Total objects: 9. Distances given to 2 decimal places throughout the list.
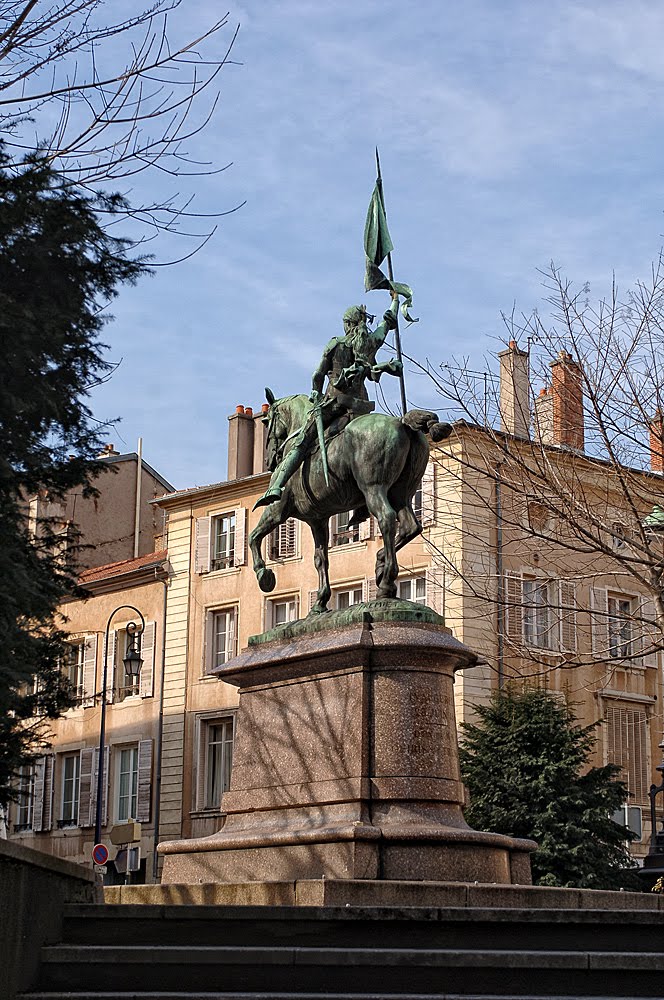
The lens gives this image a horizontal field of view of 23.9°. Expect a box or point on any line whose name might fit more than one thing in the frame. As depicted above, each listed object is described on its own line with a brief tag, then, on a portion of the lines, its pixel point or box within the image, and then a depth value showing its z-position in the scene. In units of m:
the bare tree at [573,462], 18.28
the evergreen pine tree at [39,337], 10.01
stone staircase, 8.42
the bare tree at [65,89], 9.00
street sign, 32.81
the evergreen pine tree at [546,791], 27.81
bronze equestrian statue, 13.44
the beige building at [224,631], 35.72
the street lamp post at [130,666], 31.80
